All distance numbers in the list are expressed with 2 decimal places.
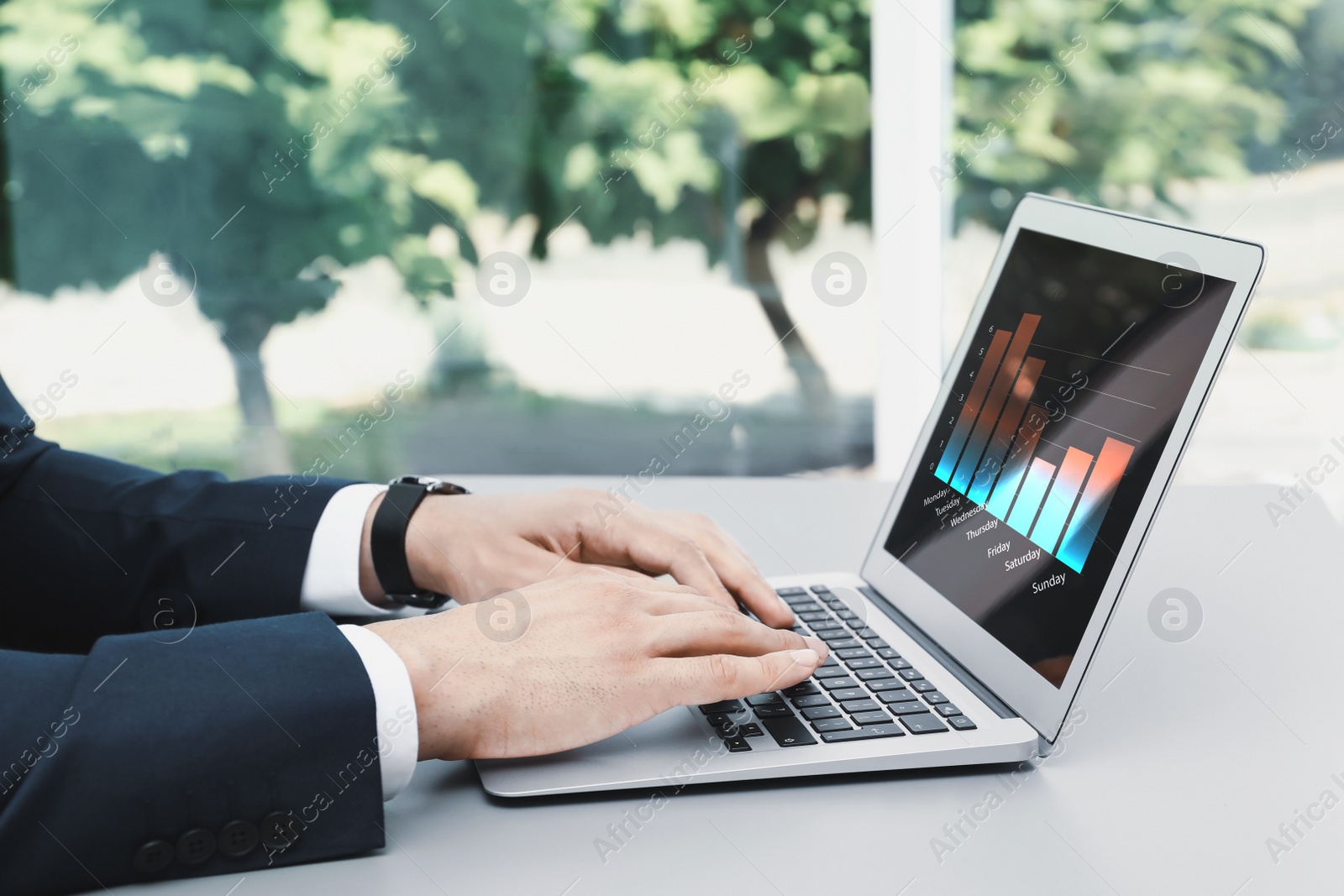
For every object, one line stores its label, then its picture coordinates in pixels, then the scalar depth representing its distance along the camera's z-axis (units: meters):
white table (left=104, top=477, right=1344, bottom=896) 0.59
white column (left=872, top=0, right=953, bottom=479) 2.95
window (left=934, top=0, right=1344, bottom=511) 2.87
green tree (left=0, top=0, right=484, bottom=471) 3.20
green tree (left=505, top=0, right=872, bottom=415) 3.12
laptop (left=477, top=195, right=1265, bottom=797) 0.70
